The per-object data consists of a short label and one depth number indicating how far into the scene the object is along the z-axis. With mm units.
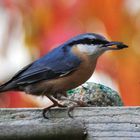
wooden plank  3595
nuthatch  3711
